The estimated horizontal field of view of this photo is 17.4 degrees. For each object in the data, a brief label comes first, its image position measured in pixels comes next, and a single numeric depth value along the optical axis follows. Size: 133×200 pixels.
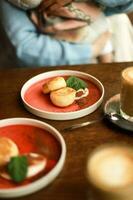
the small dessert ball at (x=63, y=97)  0.99
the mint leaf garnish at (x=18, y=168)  0.79
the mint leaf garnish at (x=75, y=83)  1.05
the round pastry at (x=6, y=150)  0.82
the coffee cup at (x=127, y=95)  0.93
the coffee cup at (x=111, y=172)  0.61
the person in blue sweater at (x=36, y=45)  1.51
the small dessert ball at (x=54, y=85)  1.03
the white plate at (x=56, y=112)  0.97
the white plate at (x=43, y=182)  0.77
